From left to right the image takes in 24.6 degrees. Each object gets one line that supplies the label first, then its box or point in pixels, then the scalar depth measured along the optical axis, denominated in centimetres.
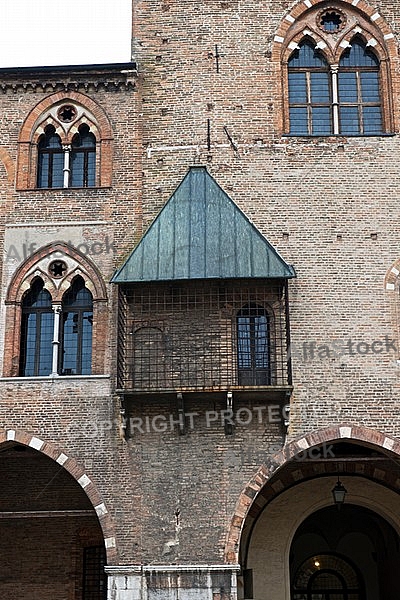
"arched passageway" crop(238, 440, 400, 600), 2197
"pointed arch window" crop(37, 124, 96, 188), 2183
